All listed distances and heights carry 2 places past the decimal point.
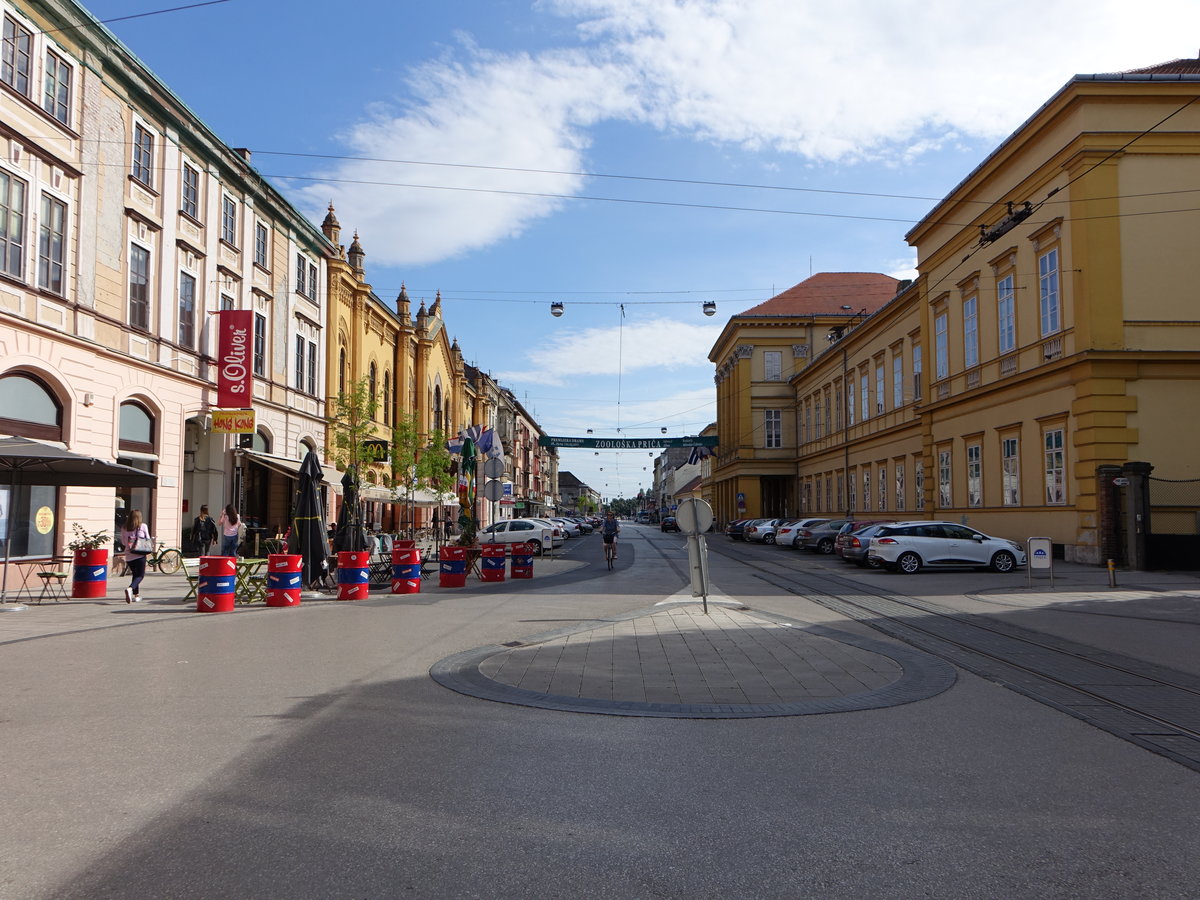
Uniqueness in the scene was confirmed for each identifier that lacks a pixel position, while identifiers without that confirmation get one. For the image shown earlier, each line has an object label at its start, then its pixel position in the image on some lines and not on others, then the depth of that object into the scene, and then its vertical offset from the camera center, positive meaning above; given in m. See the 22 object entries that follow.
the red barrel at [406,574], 19.03 -1.39
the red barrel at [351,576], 18.00 -1.35
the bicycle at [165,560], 23.16 -1.35
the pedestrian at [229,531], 20.95 -0.54
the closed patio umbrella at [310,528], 18.66 -0.43
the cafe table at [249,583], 16.89 -1.40
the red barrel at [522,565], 23.30 -1.47
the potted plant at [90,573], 17.28 -1.23
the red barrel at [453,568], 20.62 -1.38
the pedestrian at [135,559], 16.41 -0.92
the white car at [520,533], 35.84 -1.03
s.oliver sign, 26.31 +4.29
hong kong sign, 26.30 +2.44
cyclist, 27.62 -0.69
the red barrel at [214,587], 15.37 -1.33
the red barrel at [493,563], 22.19 -1.36
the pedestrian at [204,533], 25.27 -0.72
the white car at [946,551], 24.80 -1.21
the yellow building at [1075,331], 24.83 +5.32
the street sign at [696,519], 13.86 -0.19
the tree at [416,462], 37.19 +1.91
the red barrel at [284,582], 16.62 -1.35
